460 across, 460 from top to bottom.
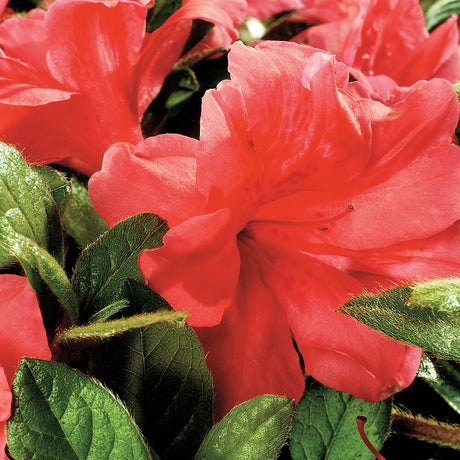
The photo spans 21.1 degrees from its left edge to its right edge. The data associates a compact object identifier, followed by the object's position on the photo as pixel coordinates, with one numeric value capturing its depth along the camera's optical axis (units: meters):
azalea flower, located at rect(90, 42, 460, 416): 0.23
